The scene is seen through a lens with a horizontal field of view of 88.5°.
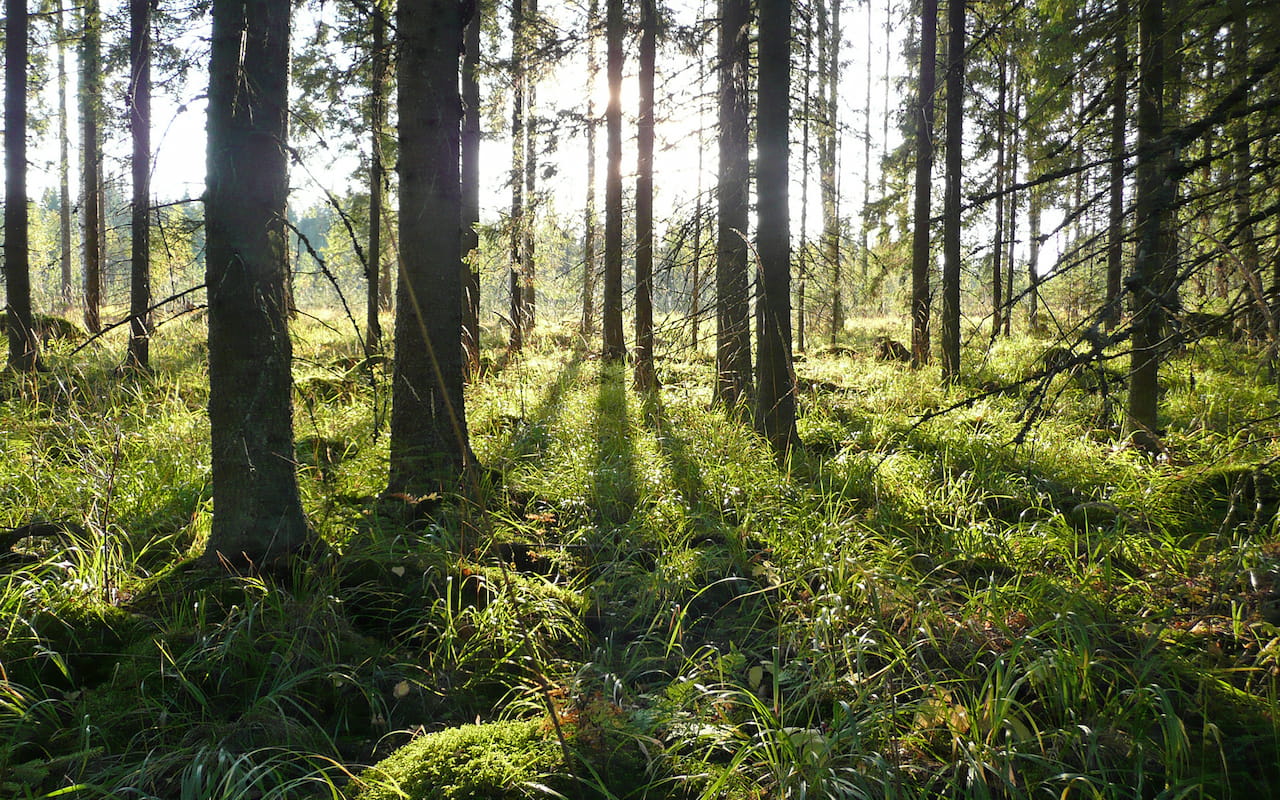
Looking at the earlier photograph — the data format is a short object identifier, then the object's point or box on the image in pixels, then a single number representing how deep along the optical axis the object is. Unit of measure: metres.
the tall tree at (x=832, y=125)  9.26
